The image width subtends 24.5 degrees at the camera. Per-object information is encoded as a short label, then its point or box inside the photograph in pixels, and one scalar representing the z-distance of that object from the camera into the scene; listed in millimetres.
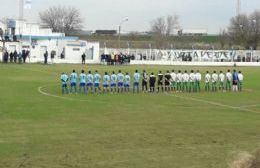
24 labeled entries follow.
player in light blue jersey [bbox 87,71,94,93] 37356
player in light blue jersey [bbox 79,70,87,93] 37031
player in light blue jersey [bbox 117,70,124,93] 38334
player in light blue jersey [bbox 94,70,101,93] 37325
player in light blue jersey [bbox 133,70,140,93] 38438
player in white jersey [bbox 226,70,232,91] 42481
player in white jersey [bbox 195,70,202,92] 41531
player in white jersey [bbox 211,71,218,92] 42066
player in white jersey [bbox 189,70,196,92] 41472
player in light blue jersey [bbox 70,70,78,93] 36494
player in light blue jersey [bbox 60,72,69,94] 36456
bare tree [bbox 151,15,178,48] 144688
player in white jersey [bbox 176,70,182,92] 41062
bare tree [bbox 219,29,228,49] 125875
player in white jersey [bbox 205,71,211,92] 41475
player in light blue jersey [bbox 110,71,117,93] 38031
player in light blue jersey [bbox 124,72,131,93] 38219
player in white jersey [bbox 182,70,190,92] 41188
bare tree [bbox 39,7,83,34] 153625
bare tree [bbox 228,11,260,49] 123000
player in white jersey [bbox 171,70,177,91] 41000
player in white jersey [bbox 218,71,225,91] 42219
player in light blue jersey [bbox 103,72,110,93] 37719
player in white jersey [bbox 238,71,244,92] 42197
